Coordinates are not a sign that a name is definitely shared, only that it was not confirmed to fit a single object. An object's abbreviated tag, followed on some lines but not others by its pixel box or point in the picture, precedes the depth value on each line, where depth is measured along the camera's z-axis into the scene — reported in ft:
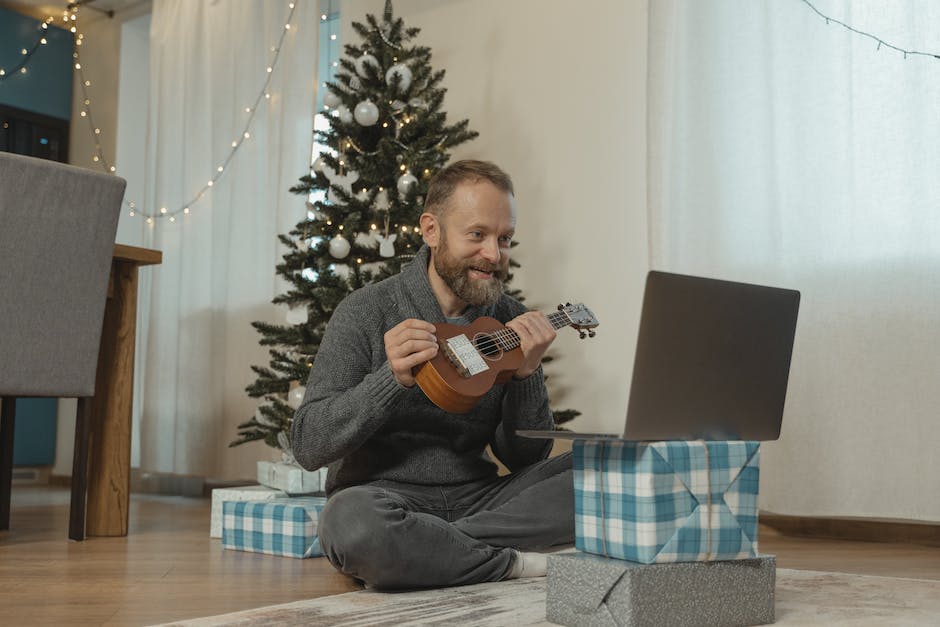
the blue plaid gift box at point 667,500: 4.19
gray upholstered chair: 7.50
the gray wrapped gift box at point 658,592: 4.13
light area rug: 4.59
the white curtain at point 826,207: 8.09
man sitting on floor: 5.28
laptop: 4.12
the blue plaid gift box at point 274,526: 7.29
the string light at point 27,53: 16.28
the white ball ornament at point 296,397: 9.80
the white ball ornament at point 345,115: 10.27
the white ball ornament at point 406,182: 9.78
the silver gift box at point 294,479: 8.21
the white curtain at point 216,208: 12.93
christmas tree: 9.86
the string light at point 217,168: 13.38
